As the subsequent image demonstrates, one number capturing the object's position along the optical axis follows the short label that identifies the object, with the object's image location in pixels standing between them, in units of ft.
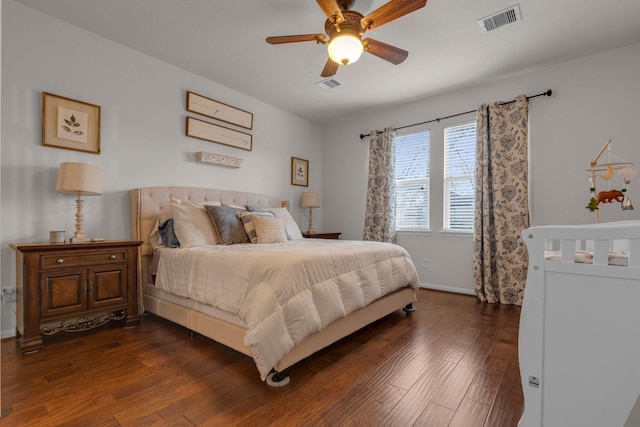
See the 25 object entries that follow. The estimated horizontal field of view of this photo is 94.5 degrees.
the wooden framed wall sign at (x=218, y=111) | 11.21
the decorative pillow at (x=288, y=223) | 11.99
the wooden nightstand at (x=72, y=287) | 6.76
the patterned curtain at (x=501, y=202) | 10.80
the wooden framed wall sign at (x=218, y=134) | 11.23
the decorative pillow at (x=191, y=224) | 8.93
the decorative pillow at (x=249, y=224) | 9.70
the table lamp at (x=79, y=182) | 7.49
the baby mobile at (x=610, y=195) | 7.32
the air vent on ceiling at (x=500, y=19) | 7.72
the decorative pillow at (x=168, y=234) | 9.20
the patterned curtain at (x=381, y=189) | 14.26
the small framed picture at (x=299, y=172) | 15.61
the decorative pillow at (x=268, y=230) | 9.62
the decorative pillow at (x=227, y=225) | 9.37
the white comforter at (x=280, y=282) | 5.44
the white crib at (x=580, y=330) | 2.98
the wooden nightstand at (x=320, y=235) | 14.05
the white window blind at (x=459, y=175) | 12.44
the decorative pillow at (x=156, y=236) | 9.64
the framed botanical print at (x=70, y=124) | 8.10
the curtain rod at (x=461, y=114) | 10.61
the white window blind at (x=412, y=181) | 13.76
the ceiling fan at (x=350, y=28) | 6.08
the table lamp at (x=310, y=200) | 15.16
